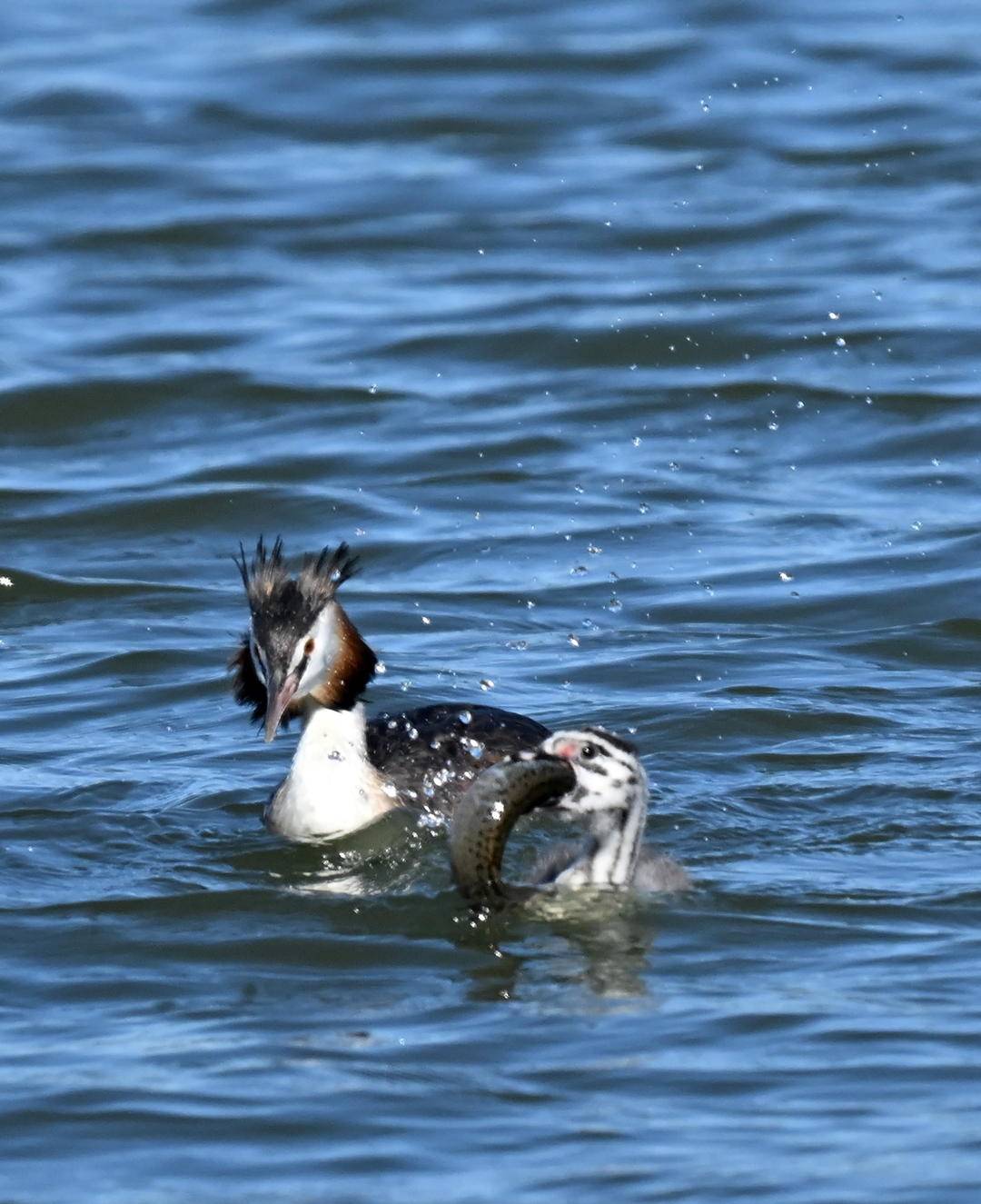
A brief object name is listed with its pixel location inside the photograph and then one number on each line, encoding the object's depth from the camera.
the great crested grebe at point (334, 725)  18.62
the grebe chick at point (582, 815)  16.12
